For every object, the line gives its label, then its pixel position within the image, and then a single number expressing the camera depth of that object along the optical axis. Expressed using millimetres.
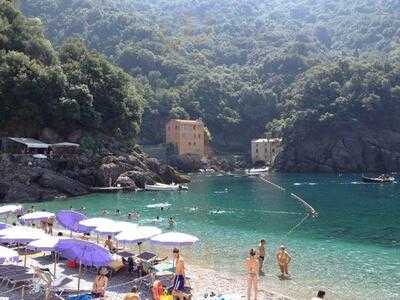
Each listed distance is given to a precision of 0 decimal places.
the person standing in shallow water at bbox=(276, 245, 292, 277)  26594
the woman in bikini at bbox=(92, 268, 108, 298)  19438
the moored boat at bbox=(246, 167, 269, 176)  124062
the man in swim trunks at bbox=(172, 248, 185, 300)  20750
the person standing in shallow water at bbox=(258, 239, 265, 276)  27467
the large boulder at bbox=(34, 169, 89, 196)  68369
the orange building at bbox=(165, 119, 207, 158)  136000
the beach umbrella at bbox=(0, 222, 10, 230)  29734
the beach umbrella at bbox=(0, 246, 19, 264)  20812
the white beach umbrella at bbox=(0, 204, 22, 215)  39281
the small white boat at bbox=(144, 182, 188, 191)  78188
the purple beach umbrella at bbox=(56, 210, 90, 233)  33288
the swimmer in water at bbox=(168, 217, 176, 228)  44131
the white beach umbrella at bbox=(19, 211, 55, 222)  34281
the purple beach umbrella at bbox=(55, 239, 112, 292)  22422
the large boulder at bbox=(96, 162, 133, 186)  76000
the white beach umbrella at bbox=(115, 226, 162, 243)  25672
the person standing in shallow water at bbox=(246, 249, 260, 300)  21156
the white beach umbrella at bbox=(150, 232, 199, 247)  24297
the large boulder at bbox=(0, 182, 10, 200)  64125
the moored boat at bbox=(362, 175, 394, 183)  94862
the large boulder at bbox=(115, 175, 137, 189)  77125
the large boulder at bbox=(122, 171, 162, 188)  79438
